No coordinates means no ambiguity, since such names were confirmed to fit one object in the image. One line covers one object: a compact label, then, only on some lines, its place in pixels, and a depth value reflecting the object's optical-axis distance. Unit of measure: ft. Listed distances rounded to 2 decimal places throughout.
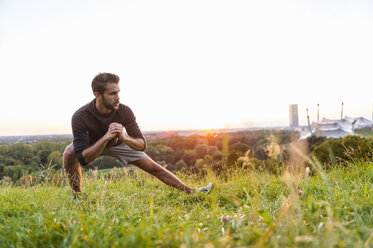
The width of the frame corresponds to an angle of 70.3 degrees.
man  11.39
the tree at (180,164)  89.40
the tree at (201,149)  109.07
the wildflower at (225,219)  6.60
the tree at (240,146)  98.39
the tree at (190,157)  102.19
